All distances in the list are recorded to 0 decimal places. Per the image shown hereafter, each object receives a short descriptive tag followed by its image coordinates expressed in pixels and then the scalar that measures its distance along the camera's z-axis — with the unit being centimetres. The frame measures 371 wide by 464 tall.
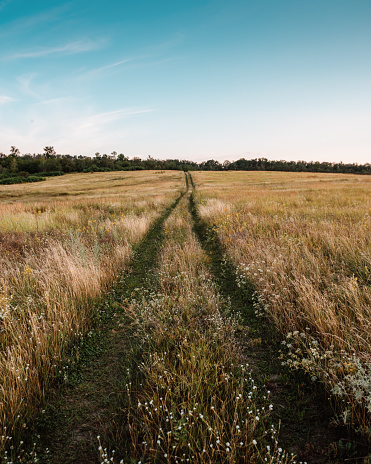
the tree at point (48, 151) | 13250
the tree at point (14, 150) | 12742
